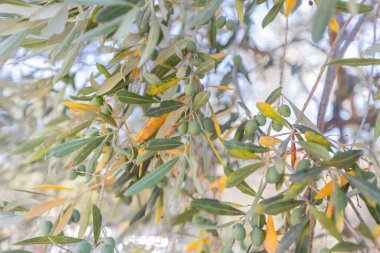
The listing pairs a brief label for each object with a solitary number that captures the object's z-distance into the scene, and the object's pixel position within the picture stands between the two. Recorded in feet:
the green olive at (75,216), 3.33
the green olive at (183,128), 2.88
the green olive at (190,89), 2.82
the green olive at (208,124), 3.12
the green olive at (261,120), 2.81
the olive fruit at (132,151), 2.92
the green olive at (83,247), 2.61
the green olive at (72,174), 3.30
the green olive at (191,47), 3.15
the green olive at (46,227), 3.00
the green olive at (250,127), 2.79
